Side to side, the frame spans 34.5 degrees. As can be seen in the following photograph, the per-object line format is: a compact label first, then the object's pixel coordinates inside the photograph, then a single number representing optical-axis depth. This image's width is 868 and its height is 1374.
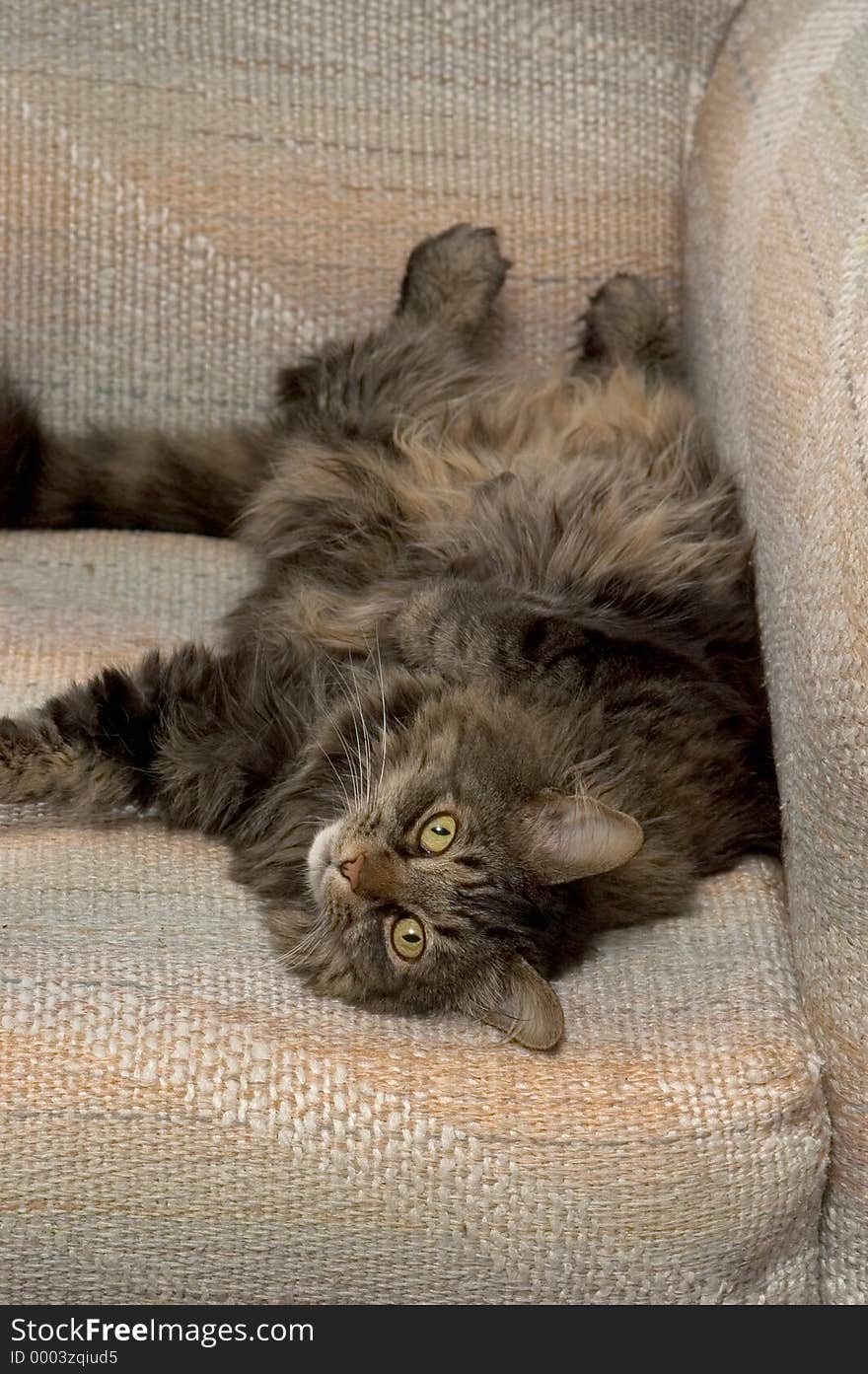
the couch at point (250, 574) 1.46
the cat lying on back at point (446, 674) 1.69
